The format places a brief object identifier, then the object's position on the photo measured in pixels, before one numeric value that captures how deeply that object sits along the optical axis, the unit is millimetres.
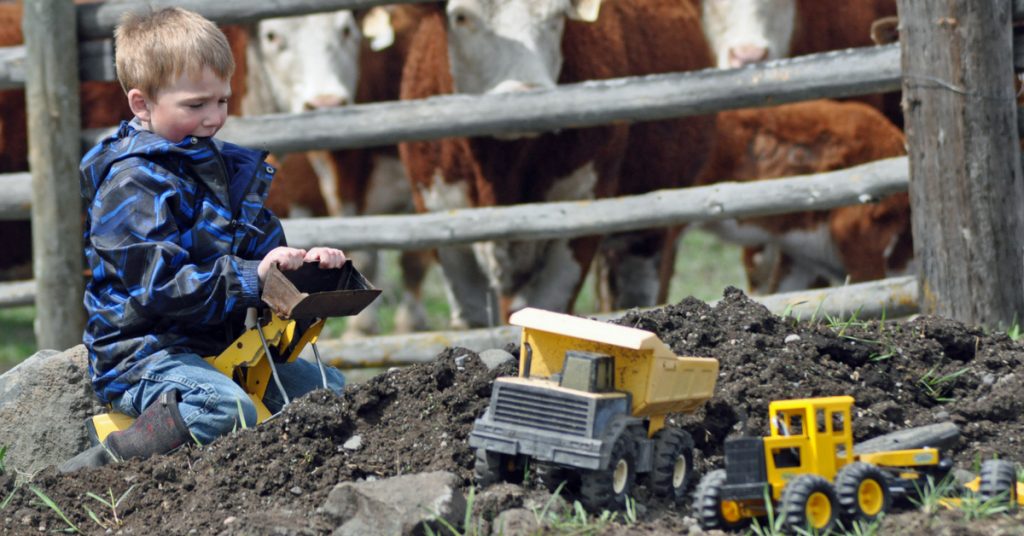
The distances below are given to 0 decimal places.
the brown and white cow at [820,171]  15453
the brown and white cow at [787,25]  15187
